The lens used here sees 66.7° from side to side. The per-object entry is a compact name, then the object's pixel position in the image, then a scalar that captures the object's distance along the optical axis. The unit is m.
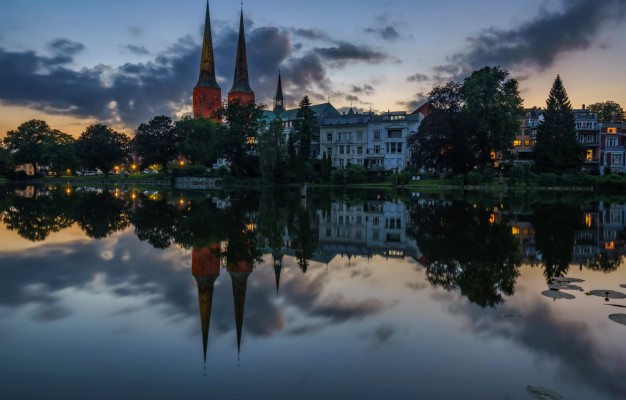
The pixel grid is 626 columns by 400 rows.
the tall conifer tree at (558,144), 72.00
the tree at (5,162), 116.00
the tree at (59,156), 110.19
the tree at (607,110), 114.62
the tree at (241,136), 79.56
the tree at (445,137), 65.88
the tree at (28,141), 112.00
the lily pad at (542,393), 5.88
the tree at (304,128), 84.62
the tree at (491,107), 68.31
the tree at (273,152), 71.06
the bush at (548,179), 66.44
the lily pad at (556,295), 10.38
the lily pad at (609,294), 10.49
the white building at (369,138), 88.25
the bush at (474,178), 66.19
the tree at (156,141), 101.75
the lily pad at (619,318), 8.70
